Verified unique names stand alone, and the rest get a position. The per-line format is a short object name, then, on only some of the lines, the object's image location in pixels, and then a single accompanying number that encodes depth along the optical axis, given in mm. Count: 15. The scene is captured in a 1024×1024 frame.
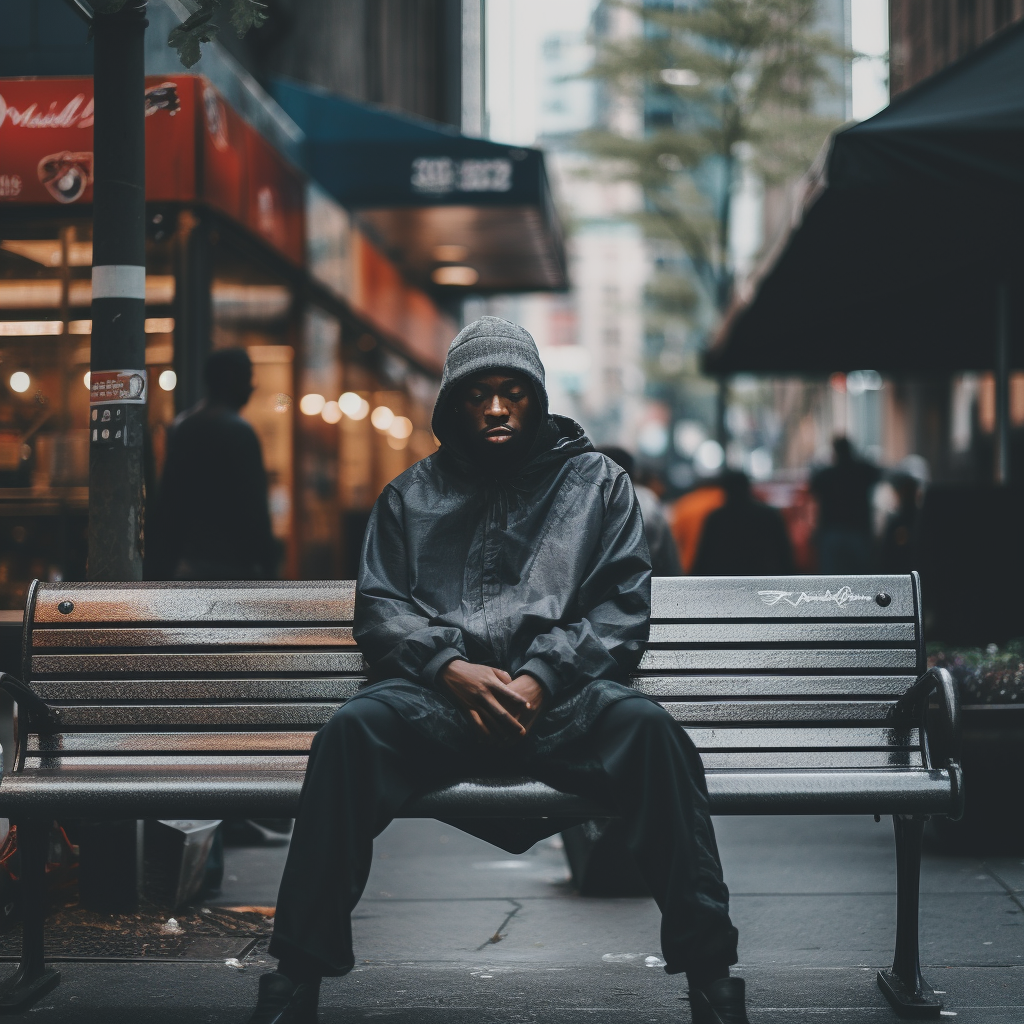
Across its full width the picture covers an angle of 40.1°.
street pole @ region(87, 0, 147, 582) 4695
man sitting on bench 3176
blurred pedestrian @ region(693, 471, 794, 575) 9484
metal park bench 3832
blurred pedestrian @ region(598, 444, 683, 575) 6566
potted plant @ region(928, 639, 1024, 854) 5410
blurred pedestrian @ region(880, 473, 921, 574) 11297
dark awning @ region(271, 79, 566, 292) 11414
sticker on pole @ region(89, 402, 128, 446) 4715
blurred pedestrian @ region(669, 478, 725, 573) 11422
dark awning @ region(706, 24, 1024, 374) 5684
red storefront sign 7316
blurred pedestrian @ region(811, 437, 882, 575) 12586
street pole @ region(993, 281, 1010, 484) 8711
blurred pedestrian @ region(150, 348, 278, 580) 6098
